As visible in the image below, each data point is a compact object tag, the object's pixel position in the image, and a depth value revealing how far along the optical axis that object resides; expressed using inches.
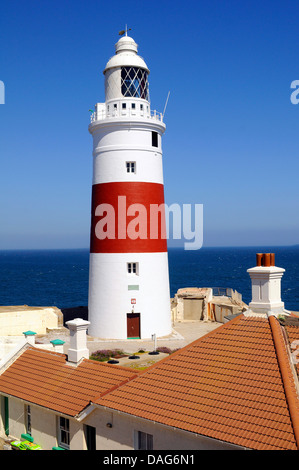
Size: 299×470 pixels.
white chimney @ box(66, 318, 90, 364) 640.3
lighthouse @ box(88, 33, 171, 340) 1214.3
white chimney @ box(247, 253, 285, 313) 530.0
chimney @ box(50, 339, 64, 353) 751.7
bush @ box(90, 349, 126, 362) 1011.8
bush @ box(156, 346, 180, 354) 1082.2
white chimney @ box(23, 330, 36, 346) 739.7
